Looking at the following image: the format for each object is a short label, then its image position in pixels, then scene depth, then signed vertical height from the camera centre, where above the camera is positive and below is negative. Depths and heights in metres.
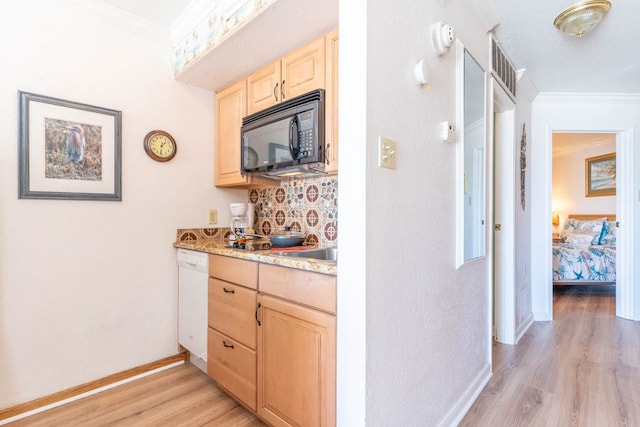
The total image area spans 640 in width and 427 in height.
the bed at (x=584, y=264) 4.04 -0.66
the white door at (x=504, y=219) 2.52 -0.05
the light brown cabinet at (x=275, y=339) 1.22 -0.57
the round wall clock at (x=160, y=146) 2.11 +0.47
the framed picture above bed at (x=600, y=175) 5.24 +0.63
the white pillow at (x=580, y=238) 4.61 -0.38
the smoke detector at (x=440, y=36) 1.38 +0.77
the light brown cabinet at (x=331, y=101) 1.62 +0.58
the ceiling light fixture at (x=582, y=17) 1.73 +1.12
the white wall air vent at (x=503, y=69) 2.07 +1.02
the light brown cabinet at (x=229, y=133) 2.22 +0.60
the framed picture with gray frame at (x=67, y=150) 1.68 +0.37
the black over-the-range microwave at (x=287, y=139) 1.67 +0.44
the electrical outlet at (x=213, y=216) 2.45 -0.02
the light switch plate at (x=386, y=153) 1.09 +0.21
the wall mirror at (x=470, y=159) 1.60 +0.29
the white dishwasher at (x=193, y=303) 1.95 -0.59
